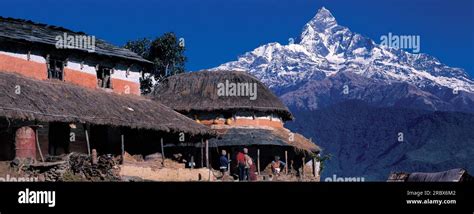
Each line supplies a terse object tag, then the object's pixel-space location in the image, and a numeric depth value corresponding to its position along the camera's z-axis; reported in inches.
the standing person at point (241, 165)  1323.8
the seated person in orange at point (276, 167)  1654.8
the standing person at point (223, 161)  1449.3
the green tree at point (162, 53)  2719.0
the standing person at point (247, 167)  1359.3
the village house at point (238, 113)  1954.2
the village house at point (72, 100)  1214.3
